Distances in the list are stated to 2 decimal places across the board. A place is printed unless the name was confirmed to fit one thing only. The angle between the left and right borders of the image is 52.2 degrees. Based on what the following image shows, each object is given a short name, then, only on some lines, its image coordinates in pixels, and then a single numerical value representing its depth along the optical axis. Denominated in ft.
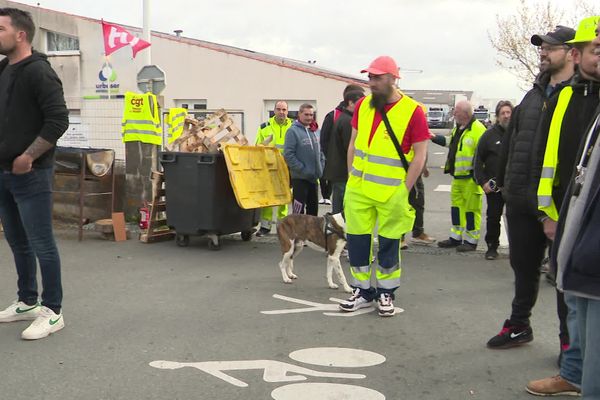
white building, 69.10
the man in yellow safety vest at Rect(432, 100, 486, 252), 25.90
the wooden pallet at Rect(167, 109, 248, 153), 26.91
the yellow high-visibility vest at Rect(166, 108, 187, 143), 34.35
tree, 82.07
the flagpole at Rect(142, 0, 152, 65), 39.52
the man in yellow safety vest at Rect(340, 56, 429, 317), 16.20
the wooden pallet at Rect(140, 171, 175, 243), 27.45
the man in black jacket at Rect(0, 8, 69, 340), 13.92
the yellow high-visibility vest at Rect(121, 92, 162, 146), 30.53
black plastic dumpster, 25.64
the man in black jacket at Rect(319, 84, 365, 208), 24.58
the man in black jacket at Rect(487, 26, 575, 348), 12.76
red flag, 39.48
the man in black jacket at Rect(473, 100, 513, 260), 24.00
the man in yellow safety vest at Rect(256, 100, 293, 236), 29.76
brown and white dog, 19.89
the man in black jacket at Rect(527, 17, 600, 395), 11.68
